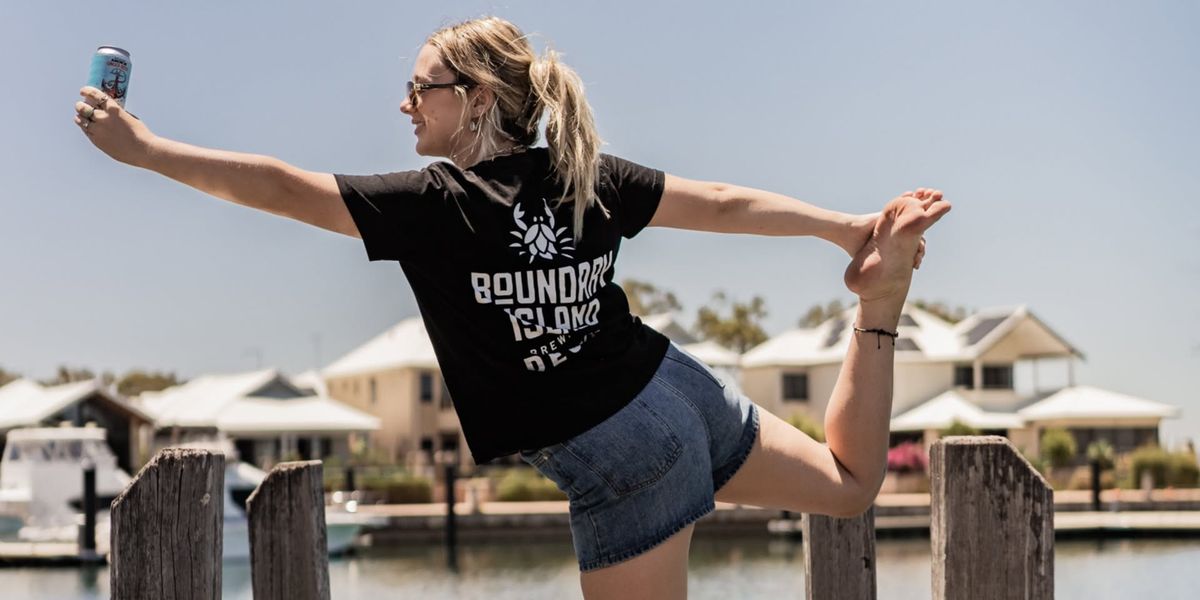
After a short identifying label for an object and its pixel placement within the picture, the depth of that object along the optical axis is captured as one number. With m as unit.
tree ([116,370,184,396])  92.50
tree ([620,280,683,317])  77.89
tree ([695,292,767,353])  71.75
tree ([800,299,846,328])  88.65
